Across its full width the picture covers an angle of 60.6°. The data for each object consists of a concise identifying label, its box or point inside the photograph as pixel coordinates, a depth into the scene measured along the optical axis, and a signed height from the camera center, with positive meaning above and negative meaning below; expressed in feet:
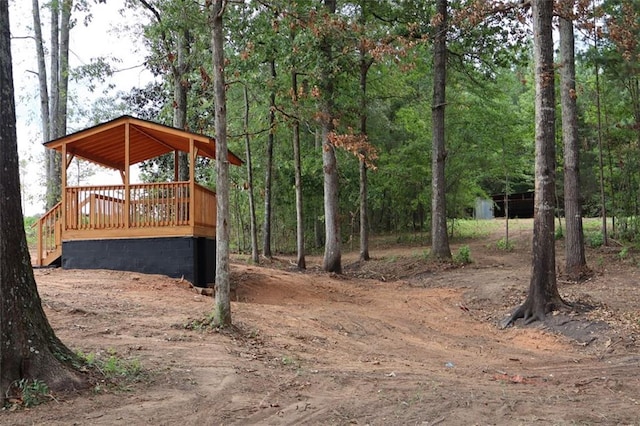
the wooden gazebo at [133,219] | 42.68 +0.15
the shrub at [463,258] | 59.47 -4.82
